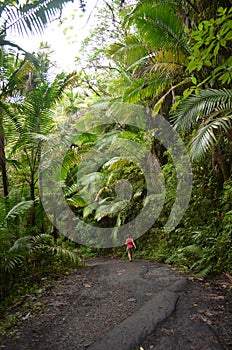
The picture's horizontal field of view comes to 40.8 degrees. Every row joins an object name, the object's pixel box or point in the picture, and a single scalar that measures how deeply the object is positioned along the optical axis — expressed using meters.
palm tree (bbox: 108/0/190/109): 5.50
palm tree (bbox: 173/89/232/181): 4.48
